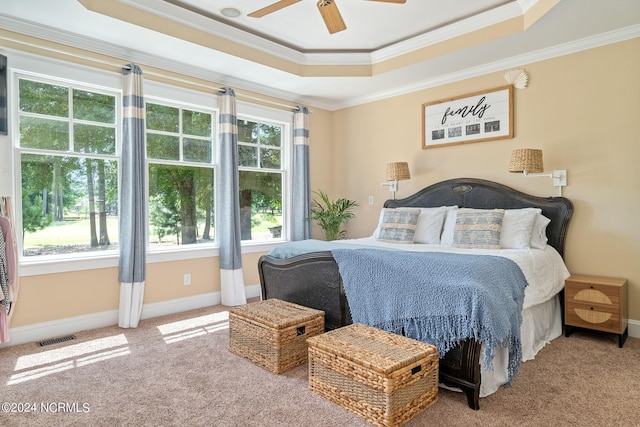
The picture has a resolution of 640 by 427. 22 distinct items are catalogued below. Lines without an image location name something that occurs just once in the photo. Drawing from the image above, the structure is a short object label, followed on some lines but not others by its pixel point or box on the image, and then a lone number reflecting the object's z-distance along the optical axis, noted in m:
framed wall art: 4.02
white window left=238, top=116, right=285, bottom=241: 4.85
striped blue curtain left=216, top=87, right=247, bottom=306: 4.37
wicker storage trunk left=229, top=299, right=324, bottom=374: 2.56
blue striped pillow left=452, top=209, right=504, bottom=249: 3.39
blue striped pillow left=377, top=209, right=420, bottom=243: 3.96
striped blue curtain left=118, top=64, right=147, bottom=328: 3.63
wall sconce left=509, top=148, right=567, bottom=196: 3.56
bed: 2.21
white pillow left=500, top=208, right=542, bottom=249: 3.37
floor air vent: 3.16
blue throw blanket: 2.07
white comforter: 2.32
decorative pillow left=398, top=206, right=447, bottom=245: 3.95
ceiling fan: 2.66
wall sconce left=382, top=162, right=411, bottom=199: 4.59
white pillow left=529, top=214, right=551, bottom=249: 3.44
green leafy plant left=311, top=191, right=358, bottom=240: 5.25
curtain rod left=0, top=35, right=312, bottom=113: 3.17
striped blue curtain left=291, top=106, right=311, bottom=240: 5.20
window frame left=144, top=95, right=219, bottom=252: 3.98
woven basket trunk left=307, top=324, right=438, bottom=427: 1.90
